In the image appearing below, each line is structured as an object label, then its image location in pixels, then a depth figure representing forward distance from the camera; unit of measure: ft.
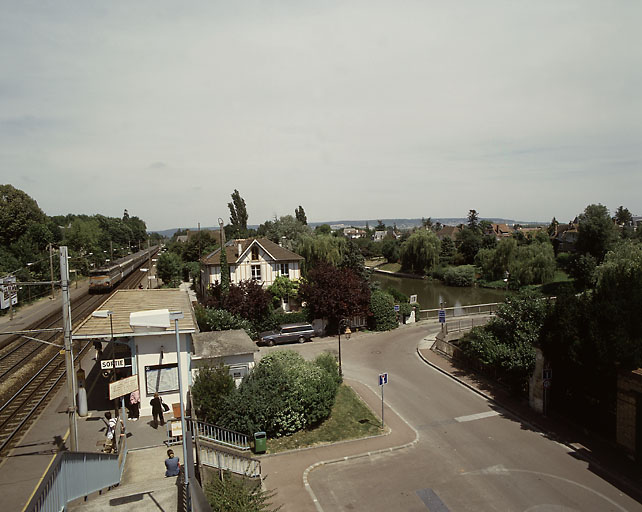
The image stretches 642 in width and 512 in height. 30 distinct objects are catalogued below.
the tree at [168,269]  193.88
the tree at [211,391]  58.80
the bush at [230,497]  34.24
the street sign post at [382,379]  60.80
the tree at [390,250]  323.98
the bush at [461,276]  229.66
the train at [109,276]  176.76
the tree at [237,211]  350.46
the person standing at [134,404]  57.47
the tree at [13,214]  203.51
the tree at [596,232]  194.70
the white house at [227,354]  65.26
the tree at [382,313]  118.62
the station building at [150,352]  57.87
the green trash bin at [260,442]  54.54
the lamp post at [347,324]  110.82
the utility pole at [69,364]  37.58
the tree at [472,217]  425.65
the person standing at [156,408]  55.21
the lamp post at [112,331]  46.65
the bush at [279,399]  58.34
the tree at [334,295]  111.14
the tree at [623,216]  464.40
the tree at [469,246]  276.62
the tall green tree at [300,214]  348.59
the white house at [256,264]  132.87
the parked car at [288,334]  105.75
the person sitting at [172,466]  41.11
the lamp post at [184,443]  30.25
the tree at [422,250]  251.19
